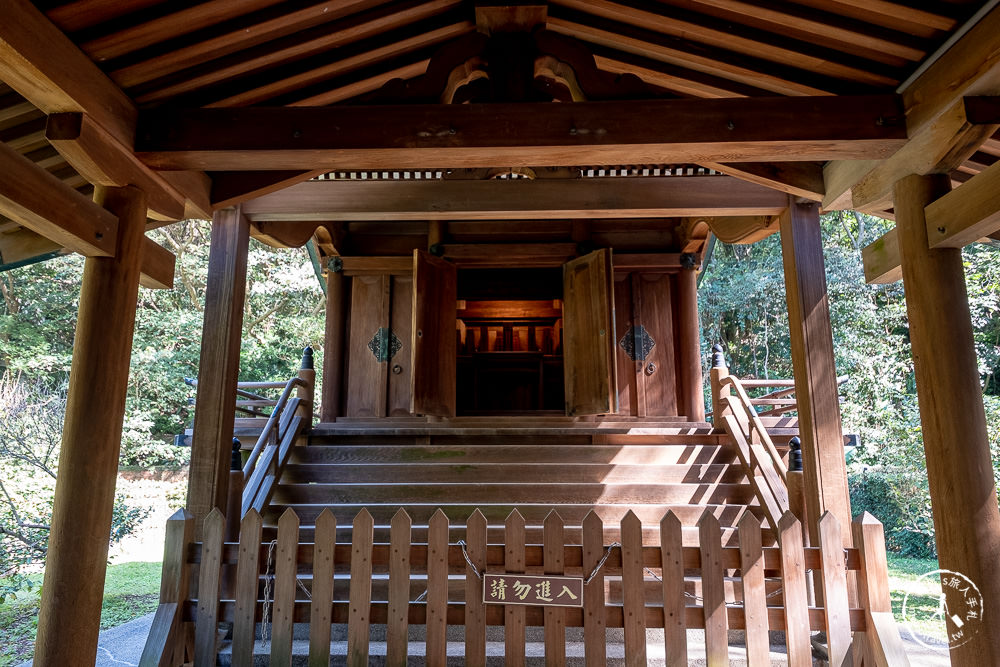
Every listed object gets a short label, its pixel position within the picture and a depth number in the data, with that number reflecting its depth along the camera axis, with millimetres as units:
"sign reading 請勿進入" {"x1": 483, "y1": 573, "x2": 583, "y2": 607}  2994
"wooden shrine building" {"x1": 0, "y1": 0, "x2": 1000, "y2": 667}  2793
